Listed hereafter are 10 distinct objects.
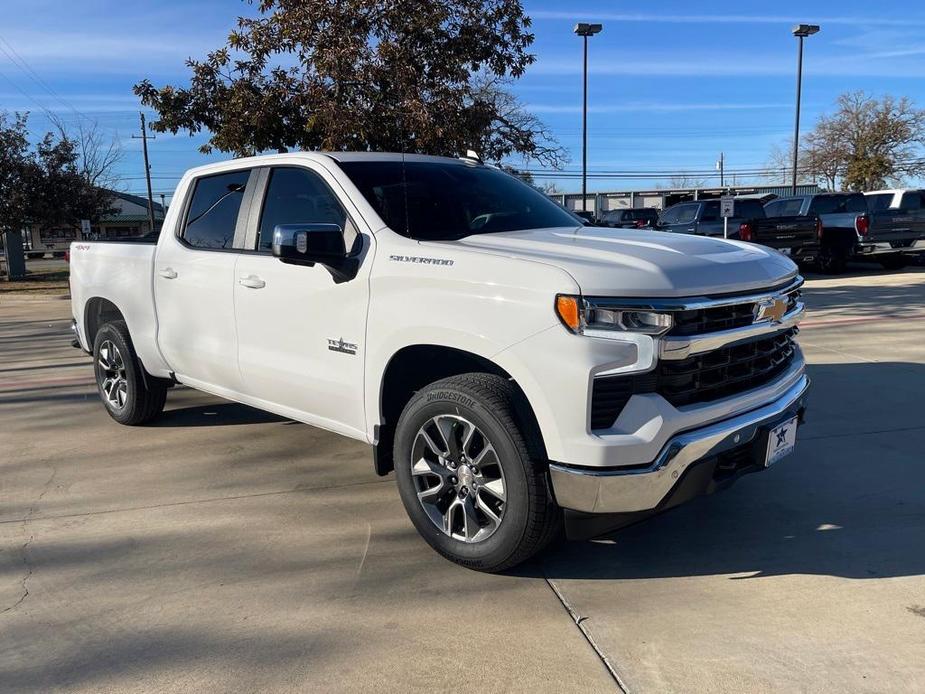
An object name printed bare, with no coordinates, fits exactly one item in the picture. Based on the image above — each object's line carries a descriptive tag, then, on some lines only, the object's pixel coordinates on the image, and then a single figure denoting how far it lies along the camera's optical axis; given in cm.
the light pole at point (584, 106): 2544
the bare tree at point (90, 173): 3272
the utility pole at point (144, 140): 4880
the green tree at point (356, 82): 1085
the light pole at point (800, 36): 2789
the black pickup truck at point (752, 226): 1720
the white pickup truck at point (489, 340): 298
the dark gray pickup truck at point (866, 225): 1822
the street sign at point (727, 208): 1574
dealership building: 6378
